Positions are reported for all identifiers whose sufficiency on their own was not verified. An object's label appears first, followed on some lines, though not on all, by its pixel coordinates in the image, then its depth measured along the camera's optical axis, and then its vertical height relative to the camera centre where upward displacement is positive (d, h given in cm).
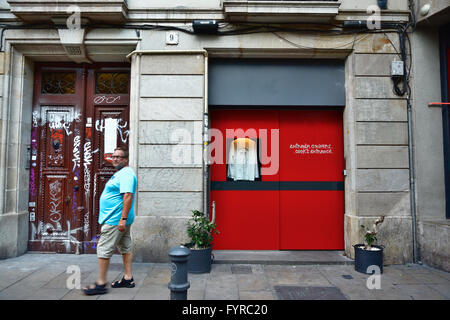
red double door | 639 -10
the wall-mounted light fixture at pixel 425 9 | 574 +316
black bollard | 309 -102
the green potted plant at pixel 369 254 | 518 -135
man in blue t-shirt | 421 -54
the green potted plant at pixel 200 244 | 519 -120
